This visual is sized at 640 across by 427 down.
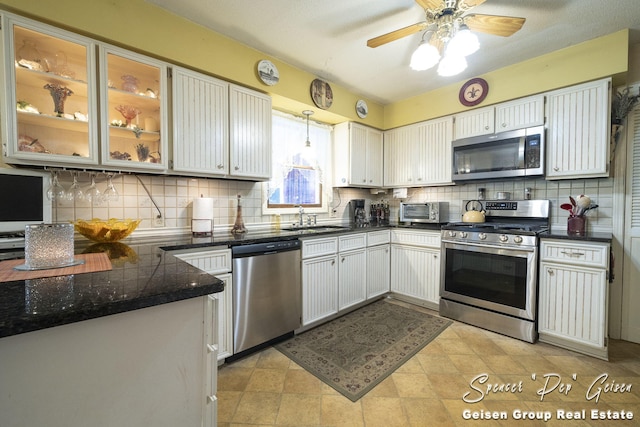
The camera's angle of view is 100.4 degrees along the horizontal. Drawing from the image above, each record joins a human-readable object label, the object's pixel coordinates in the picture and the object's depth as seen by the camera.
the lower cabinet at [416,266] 2.95
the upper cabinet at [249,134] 2.29
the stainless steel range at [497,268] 2.30
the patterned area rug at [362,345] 1.84
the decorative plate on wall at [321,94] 2.81
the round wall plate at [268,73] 2.39
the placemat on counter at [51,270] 0.88
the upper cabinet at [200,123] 2.01
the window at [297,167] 2.99
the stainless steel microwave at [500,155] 2.51
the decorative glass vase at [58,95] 1.62
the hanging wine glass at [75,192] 1.81
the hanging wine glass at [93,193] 1.88
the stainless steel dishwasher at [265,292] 2.01
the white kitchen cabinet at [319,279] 2.44
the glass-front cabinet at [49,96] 1.49
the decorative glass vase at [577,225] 2.30
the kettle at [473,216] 2.87
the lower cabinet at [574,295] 2.02
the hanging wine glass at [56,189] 1.73
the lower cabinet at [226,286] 1.85
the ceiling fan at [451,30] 1.59
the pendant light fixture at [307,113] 2.95
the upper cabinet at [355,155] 3.34
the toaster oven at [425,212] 3.13
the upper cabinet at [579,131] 2.20
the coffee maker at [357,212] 3.59
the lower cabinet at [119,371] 0.62
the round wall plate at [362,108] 3.35
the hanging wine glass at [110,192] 1.95
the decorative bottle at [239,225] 2.48
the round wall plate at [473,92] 2.80
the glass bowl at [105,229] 1.55
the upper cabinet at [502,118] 2.53
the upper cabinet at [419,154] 3.13
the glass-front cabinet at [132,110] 1.75
